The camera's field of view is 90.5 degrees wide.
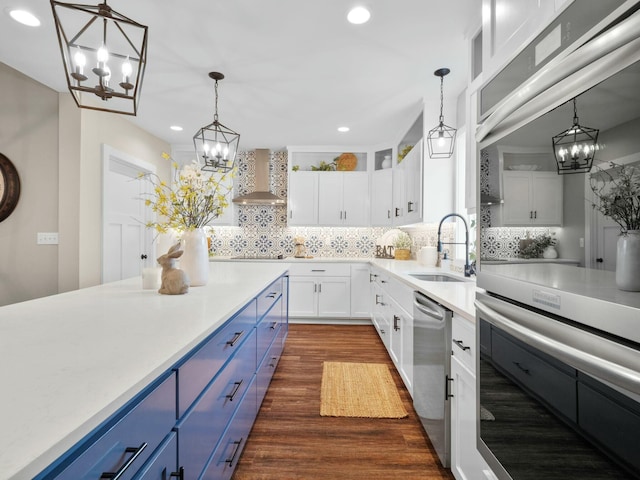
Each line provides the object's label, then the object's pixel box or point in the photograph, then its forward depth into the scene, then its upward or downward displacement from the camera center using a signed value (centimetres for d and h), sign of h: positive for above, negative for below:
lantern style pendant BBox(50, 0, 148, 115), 129 +148
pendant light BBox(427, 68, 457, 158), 265 +91
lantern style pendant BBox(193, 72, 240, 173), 278 +79
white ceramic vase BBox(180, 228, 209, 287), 185 -11
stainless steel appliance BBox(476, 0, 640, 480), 57 -12
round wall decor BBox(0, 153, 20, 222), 295 +50
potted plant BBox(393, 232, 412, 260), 436 -9
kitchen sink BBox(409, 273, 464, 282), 275 -32
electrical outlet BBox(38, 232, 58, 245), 324 +2
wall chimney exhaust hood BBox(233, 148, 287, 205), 499 +105
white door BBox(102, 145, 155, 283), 364 +24
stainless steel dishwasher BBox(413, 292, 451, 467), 158 -71
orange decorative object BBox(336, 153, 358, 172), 491 +121
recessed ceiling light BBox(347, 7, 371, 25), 199 +144
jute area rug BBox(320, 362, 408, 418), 222 -119
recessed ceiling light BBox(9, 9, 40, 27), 207 +149
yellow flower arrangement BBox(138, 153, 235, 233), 179 +22
